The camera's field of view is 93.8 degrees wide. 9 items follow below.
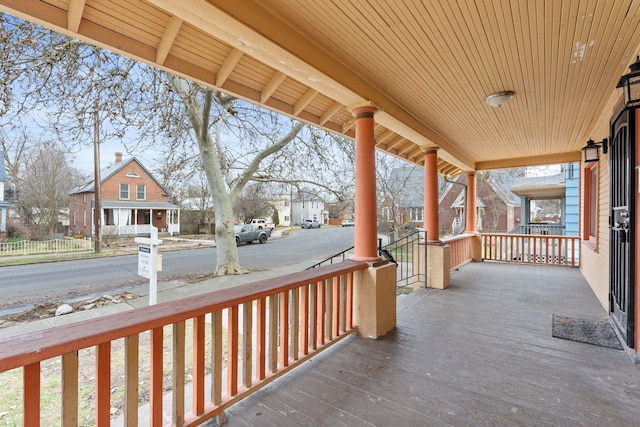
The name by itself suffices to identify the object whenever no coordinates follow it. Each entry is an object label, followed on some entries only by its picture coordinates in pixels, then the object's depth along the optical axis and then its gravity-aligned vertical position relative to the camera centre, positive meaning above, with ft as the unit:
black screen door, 8.34 -0.43
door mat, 9.36 -4.03
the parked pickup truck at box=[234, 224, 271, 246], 34.76 -2.41
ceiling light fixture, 10.21 +4.01
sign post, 11.54 -1.79
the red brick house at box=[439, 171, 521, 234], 53.40 +1.43
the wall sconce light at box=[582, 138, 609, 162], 13.06 +2.78
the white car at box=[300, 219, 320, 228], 40.43 -1.35
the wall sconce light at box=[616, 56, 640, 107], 6.98 +3.05
